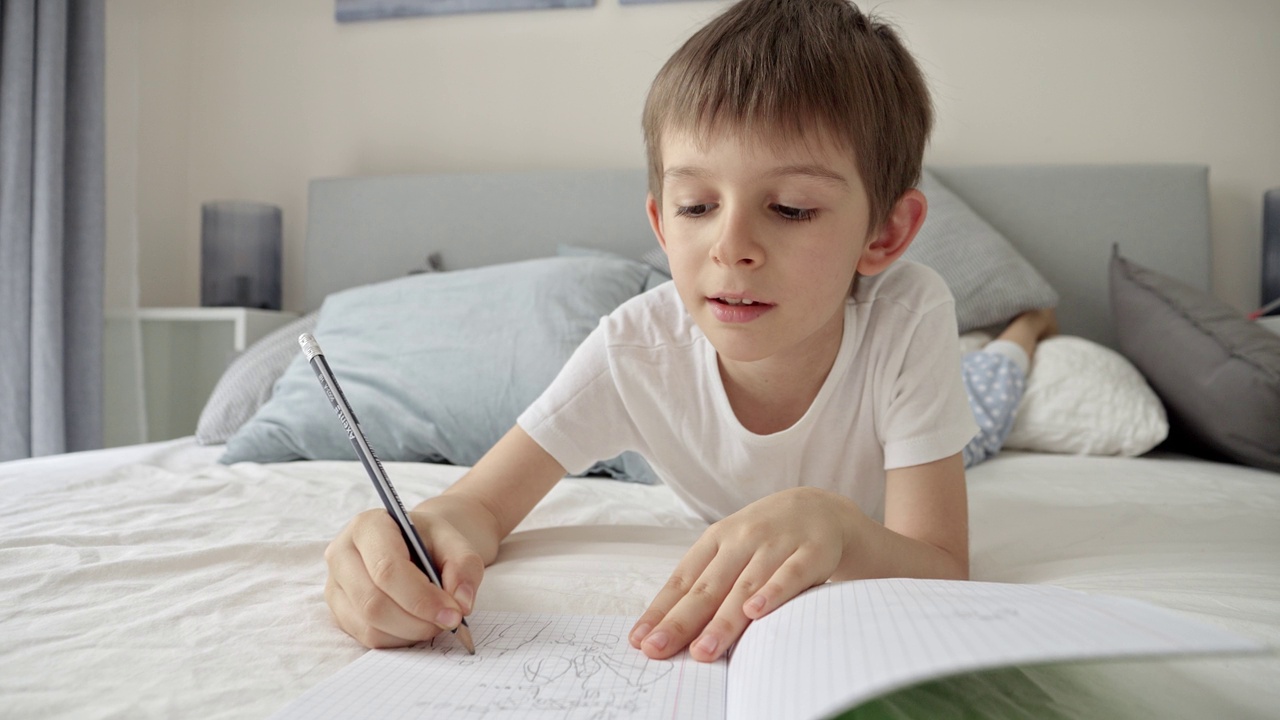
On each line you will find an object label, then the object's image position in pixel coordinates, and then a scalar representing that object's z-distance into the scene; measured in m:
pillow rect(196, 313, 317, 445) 1.56
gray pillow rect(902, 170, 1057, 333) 1.67
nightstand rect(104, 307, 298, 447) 2.07
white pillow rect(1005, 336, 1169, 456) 1.41
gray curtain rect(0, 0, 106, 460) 1.78
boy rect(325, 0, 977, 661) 0.55
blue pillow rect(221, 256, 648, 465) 1.39
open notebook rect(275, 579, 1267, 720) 0.33
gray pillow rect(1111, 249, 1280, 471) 1.29
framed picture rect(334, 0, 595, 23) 2.25
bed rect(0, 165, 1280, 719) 0.44
